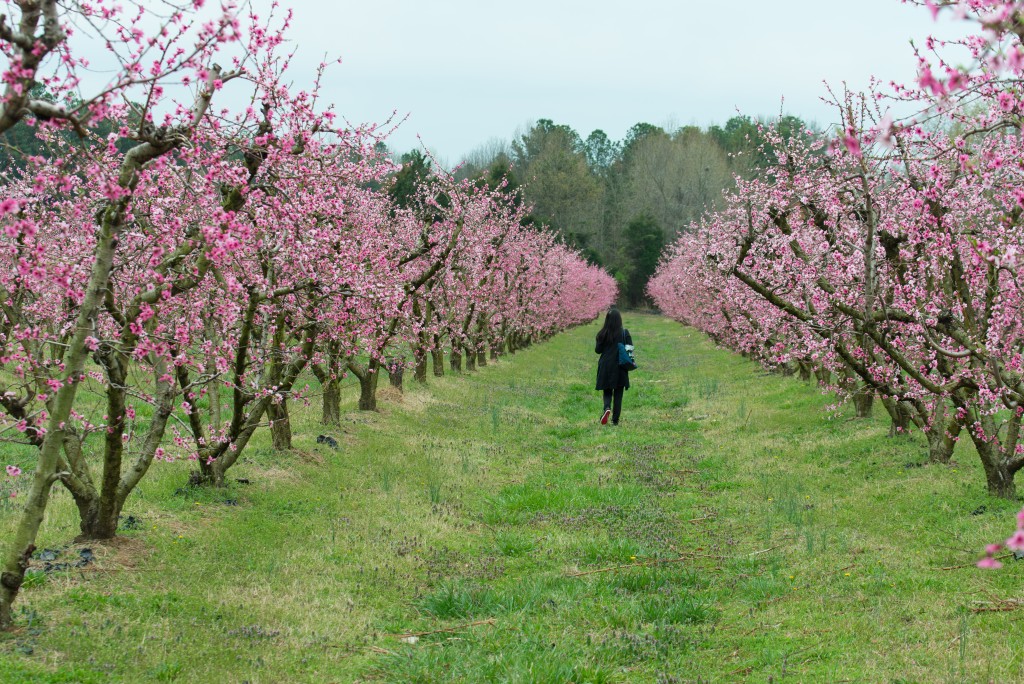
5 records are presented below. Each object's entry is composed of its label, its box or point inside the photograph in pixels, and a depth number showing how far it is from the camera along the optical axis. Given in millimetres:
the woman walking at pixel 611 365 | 33719
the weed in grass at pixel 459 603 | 13937
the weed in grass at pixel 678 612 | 13437
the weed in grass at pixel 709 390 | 44031
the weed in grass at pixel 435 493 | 21047
